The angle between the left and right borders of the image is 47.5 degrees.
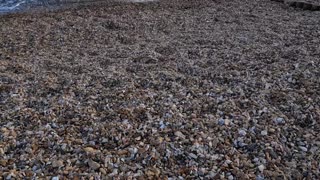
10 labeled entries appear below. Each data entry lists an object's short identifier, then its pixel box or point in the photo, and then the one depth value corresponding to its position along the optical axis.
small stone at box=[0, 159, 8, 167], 3.73
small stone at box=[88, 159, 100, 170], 3.62
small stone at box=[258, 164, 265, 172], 3.55
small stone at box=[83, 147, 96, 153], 3.87
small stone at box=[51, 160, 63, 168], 3.66
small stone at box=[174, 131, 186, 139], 4.10
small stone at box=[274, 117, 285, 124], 4.35
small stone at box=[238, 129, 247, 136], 4.12
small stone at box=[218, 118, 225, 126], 4.35
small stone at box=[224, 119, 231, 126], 4.35
